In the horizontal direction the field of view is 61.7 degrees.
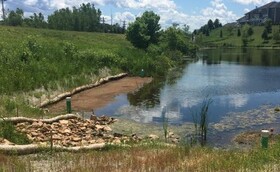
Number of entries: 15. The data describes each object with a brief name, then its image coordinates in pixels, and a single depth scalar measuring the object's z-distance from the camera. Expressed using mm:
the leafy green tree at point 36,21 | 92744
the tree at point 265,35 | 104422
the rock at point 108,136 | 11105
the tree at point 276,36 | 96725
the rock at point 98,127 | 12137
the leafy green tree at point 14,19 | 93099
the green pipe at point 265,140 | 8895
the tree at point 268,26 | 108803
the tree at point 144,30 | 40814
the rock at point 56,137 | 10052
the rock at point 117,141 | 9727
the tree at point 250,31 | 112370
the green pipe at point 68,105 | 14357
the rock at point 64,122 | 12128
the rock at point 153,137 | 11138
